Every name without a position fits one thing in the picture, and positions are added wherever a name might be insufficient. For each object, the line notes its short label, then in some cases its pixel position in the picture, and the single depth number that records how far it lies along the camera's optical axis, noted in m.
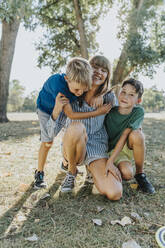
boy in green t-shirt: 2.70
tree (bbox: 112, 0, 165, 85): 11.61
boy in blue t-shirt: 2.46
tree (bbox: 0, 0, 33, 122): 8.81
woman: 2.53
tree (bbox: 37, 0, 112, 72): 12.10
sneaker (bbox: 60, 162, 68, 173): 3.17
